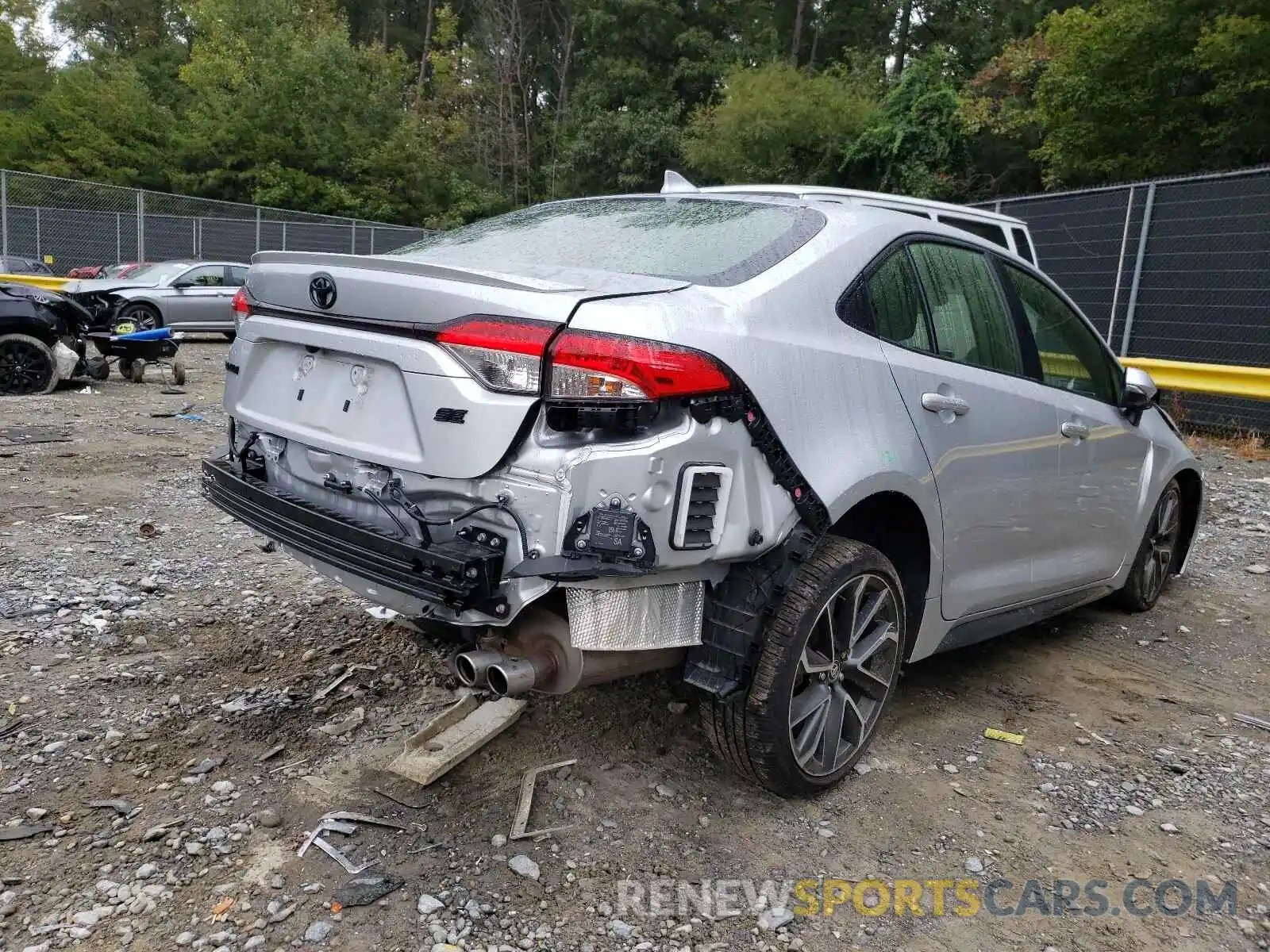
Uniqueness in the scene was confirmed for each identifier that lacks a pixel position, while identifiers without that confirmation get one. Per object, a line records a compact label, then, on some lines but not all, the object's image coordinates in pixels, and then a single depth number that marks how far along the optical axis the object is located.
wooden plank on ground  2.88
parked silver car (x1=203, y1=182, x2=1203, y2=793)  2.35
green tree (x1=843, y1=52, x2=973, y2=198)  22.56
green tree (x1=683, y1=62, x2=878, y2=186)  26.91
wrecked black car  9.81
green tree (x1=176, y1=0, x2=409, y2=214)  32.44
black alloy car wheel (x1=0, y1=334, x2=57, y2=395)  9.88
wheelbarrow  11.09
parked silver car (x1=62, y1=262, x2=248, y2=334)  15.59
